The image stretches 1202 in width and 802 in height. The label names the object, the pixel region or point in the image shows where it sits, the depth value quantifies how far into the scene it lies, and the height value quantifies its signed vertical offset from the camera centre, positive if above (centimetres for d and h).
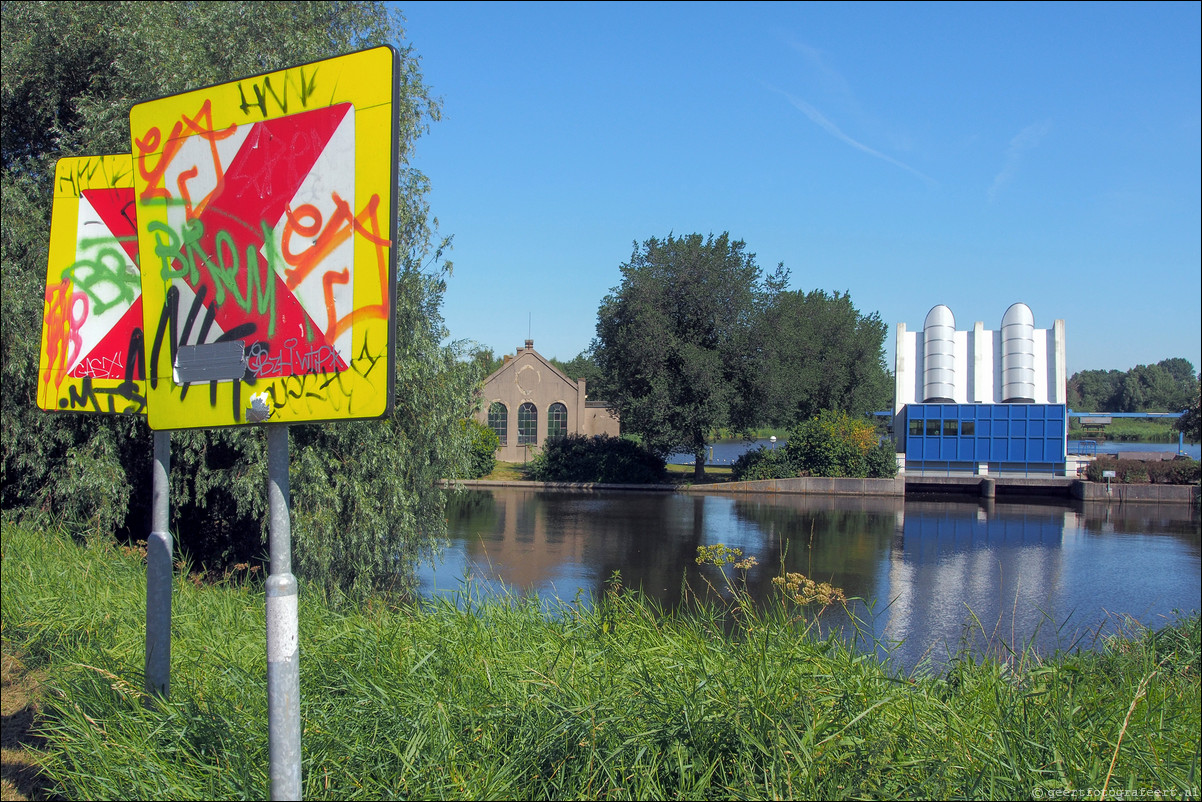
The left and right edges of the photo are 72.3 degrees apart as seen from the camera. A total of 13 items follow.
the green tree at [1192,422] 3494 -4
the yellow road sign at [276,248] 207 +46
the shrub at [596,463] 3662 -199
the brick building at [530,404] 4262 +76
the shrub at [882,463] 3472 -185
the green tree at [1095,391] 10662 +401
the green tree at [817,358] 3553 +327
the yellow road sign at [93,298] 368 +55
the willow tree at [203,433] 1042 +58
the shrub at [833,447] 3481 -116
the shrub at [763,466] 3556 -205
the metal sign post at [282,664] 207 -63
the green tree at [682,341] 3459 +335
